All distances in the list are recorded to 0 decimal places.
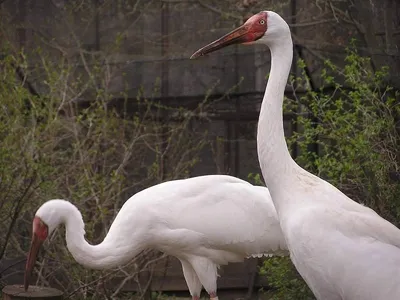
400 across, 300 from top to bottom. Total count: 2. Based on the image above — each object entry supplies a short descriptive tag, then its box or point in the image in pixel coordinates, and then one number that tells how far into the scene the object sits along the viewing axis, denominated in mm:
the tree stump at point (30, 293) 14250
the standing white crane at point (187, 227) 13859
